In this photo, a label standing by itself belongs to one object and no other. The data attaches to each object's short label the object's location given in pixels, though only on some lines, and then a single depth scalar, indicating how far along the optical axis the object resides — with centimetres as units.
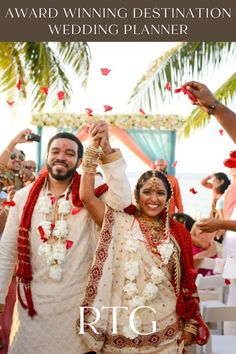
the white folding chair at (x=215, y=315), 428
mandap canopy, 1316
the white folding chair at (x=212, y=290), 538
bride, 376
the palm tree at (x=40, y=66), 1028
